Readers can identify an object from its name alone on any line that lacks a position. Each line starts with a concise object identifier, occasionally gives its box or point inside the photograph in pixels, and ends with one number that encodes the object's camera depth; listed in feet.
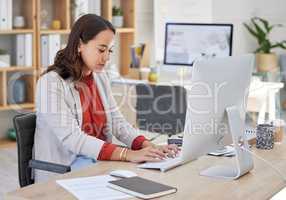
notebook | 6.04
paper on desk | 5.99
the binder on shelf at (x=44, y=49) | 17.76
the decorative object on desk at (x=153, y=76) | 18.28
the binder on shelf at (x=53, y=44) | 17.87
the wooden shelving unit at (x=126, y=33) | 20.02
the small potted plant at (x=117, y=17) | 19.79
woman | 8.07
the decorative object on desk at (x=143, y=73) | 19.30
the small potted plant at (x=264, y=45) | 18.84
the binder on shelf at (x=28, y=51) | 17.31
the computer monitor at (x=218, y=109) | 6.66
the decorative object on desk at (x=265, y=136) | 8.43
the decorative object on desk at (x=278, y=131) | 8.84
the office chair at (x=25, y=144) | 8.23
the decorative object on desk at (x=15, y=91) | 17.74
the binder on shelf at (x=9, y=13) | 16.79
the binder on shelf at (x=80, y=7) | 18.51
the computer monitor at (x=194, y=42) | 16.22
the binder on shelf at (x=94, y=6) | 19.43
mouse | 6.75
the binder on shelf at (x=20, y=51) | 17.33
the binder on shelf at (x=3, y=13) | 16.63
